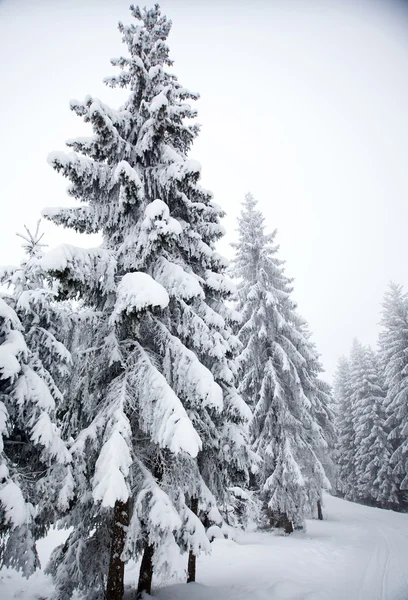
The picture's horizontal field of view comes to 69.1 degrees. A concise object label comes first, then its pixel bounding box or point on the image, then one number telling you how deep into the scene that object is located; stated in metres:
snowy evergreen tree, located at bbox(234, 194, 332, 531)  13.73
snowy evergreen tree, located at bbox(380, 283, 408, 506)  20.98
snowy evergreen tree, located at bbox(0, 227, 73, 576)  4.32
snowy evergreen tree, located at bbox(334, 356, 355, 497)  31.38
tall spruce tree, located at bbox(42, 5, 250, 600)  5.04
